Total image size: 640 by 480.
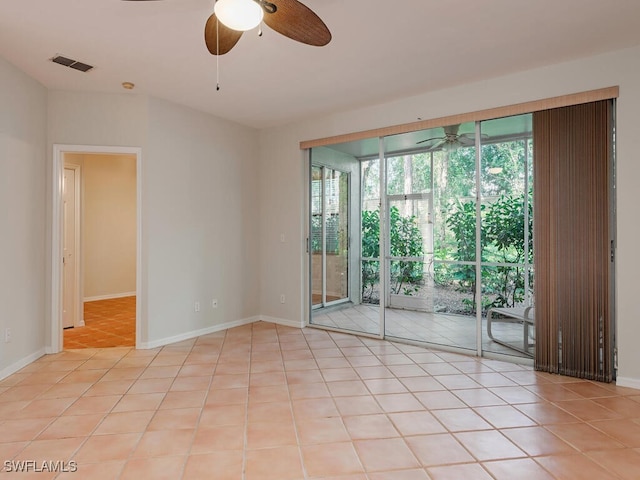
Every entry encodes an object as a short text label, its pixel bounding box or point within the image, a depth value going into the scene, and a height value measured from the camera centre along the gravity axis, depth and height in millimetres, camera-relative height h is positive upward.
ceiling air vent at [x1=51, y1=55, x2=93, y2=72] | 3268 +1514
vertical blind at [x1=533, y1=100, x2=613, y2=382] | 3176 -6
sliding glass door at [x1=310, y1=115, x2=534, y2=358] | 3889 +93
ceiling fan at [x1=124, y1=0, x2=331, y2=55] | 1776 +1161
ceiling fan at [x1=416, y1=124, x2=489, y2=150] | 3984 +1039
